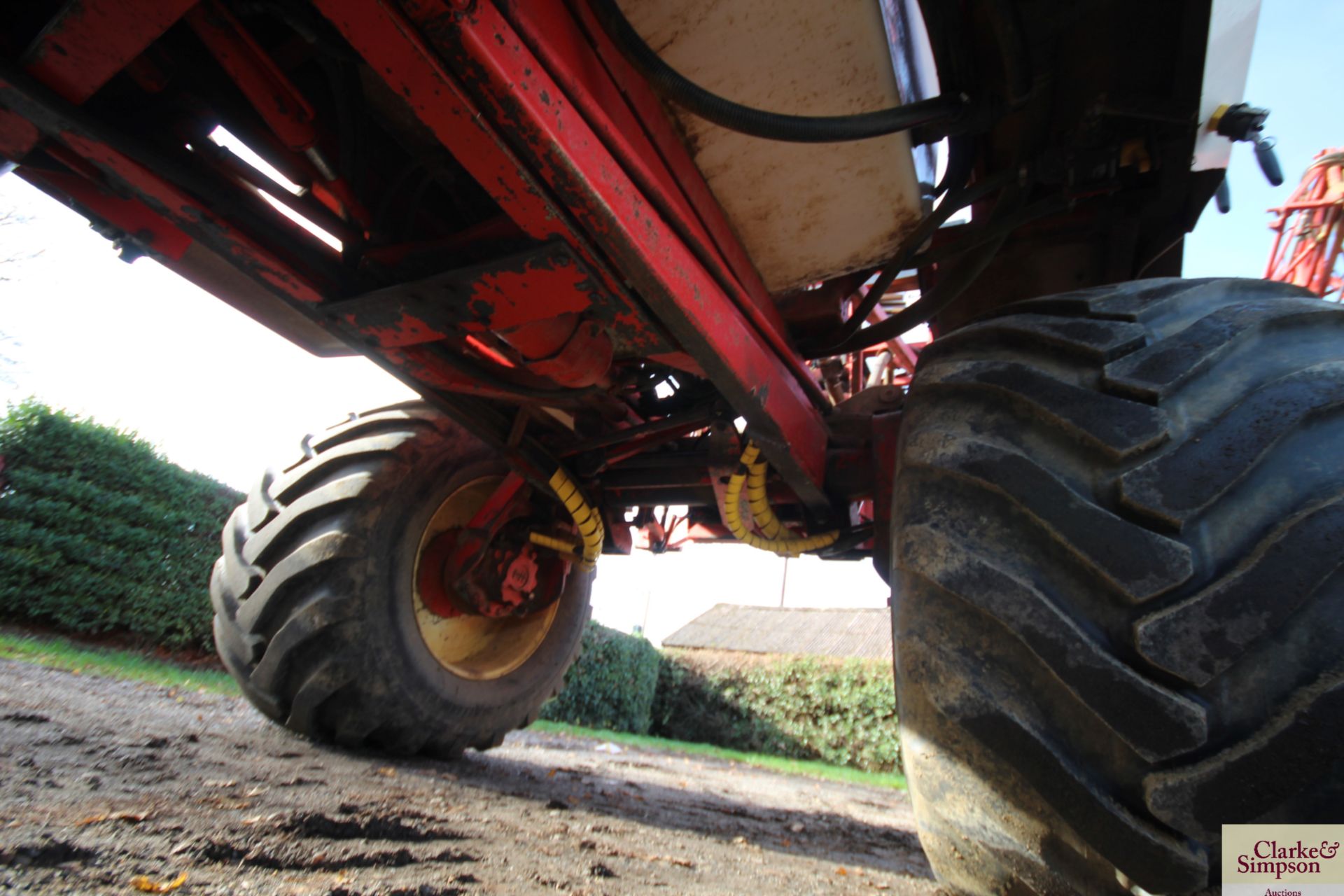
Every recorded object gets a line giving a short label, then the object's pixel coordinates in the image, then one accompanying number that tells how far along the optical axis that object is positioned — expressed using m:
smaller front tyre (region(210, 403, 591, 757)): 1.97
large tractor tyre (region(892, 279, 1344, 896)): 0.81
